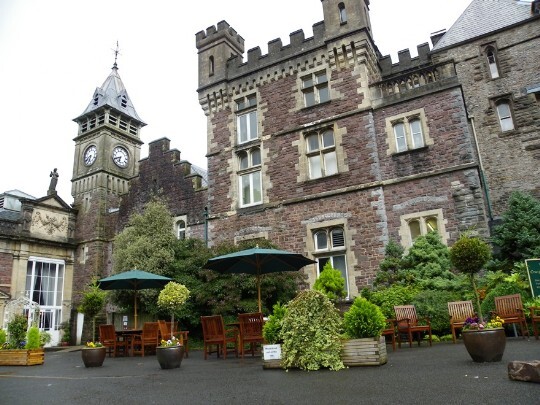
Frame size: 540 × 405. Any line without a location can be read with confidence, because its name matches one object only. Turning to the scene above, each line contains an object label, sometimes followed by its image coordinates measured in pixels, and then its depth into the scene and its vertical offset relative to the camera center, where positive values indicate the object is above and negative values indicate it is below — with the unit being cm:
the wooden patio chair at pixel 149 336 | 1225 -22
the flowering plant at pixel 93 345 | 989 -30
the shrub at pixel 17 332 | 1135 +11
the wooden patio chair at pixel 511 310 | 931 -12
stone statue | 2480 +870
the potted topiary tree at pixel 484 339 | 630 -47
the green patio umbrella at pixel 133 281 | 1270 +145
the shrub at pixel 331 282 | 1336 +103
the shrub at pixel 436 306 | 1064 +9
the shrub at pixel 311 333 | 687 -25
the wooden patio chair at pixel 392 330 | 933 -37
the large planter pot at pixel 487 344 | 630 -53
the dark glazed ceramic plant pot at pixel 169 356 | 851 -57
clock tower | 2403 +944
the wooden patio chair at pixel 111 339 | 1282 -25
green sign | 1011 +67
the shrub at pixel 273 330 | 764 -18
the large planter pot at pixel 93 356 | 970 -54
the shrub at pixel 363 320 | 690 -10
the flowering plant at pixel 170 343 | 871 -33
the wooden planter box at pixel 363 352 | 682 -59
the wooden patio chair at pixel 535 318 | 896 -30
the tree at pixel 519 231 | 1274 +217
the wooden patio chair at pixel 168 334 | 1170 -19
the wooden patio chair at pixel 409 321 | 962 -23
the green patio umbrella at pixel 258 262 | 1029 +146
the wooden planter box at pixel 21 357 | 1080 -51
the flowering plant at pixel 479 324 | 654 -26
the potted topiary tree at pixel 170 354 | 852 -52
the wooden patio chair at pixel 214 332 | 987 -19
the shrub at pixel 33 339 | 1101 -8
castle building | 1401 +606
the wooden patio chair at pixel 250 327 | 936 -13
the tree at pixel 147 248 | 1672 +316
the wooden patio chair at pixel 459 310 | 993 -6
